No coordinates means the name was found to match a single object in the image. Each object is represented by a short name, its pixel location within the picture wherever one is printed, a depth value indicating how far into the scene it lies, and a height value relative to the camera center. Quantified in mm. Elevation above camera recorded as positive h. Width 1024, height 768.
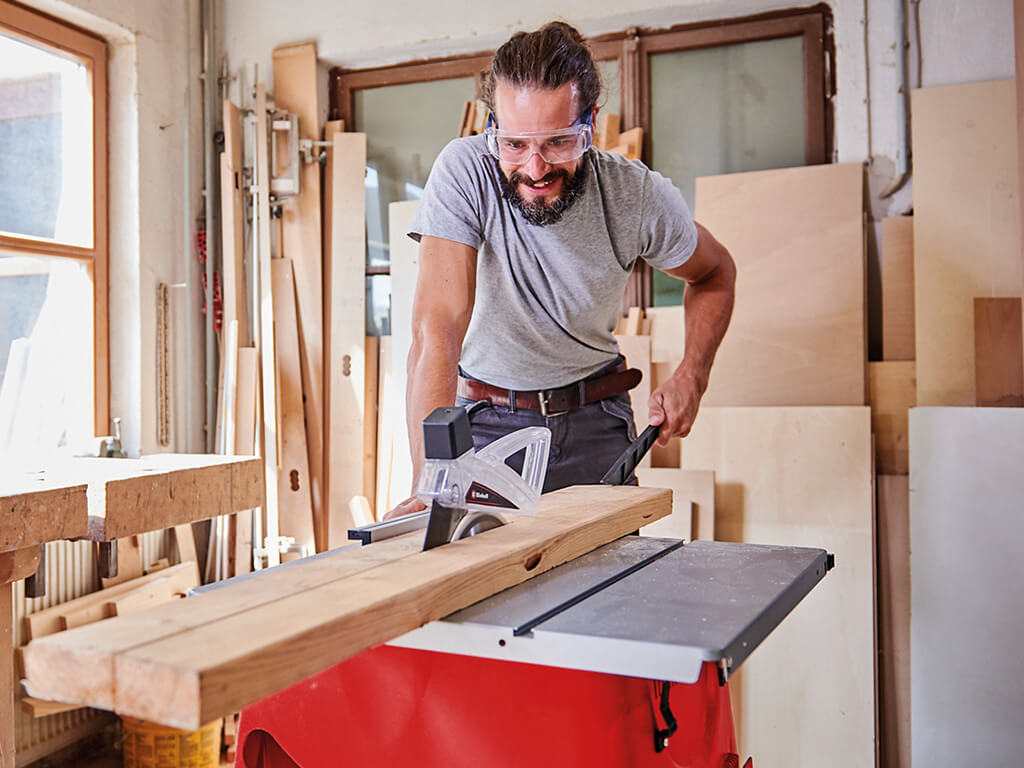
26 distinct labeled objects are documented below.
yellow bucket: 2998 -1218
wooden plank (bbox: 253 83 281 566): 3498 +290
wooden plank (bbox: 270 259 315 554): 3590 -164
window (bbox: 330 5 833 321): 3123 +1032
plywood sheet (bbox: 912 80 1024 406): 2605 +428
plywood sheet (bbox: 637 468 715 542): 2662 -370
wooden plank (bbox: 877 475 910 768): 2611 -734
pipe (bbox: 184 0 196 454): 3680 +416
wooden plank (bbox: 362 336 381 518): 3562 -151
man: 1687 +259
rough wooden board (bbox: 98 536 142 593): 3211 -636
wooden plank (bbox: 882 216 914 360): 2773 +278
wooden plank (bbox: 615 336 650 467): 2979 +65
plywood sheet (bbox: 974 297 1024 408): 2479 +56
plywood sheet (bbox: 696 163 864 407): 2732 +282
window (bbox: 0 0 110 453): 3162 +572
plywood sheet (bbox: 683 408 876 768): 2537 -585
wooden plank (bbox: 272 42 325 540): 3637 +566
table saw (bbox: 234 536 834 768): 941 -366
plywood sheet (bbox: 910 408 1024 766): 2340 -571
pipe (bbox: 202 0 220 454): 3768 +872
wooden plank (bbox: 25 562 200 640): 2877 -735
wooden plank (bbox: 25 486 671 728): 692 -219
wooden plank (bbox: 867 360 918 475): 2715 -100
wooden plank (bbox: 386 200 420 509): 3463 +271
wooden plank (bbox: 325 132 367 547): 3582 +220
